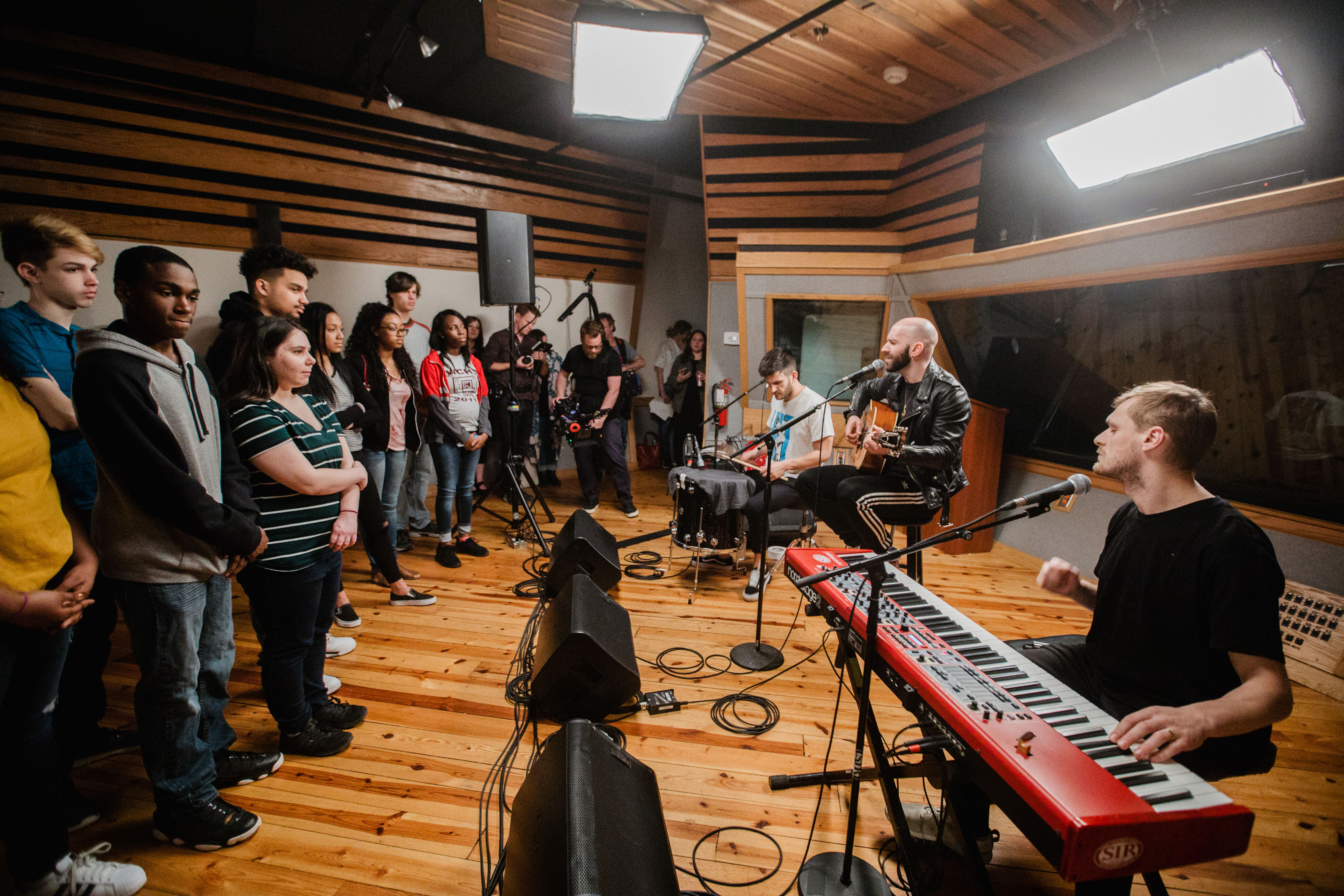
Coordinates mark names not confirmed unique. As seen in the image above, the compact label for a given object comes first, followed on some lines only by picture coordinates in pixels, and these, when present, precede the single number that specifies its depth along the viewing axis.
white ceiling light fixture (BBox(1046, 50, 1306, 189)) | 2.45
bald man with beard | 2.86
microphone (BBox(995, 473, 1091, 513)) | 1.26
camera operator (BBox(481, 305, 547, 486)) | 5.00
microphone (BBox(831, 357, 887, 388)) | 2.63
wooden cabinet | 4.31
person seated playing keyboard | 1.21
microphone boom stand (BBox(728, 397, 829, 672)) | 2.67
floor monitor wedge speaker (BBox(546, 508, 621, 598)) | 3.10
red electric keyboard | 1.00
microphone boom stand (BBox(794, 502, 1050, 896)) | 1.36
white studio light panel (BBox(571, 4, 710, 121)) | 3.04
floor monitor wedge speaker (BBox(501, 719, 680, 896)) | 0.99
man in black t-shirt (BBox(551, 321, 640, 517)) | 5.04
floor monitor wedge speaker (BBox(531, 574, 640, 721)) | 2.13
